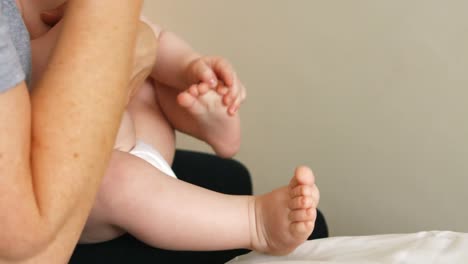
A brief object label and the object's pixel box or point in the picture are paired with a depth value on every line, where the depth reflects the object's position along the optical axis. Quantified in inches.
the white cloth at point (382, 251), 48.4
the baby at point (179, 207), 48.5
